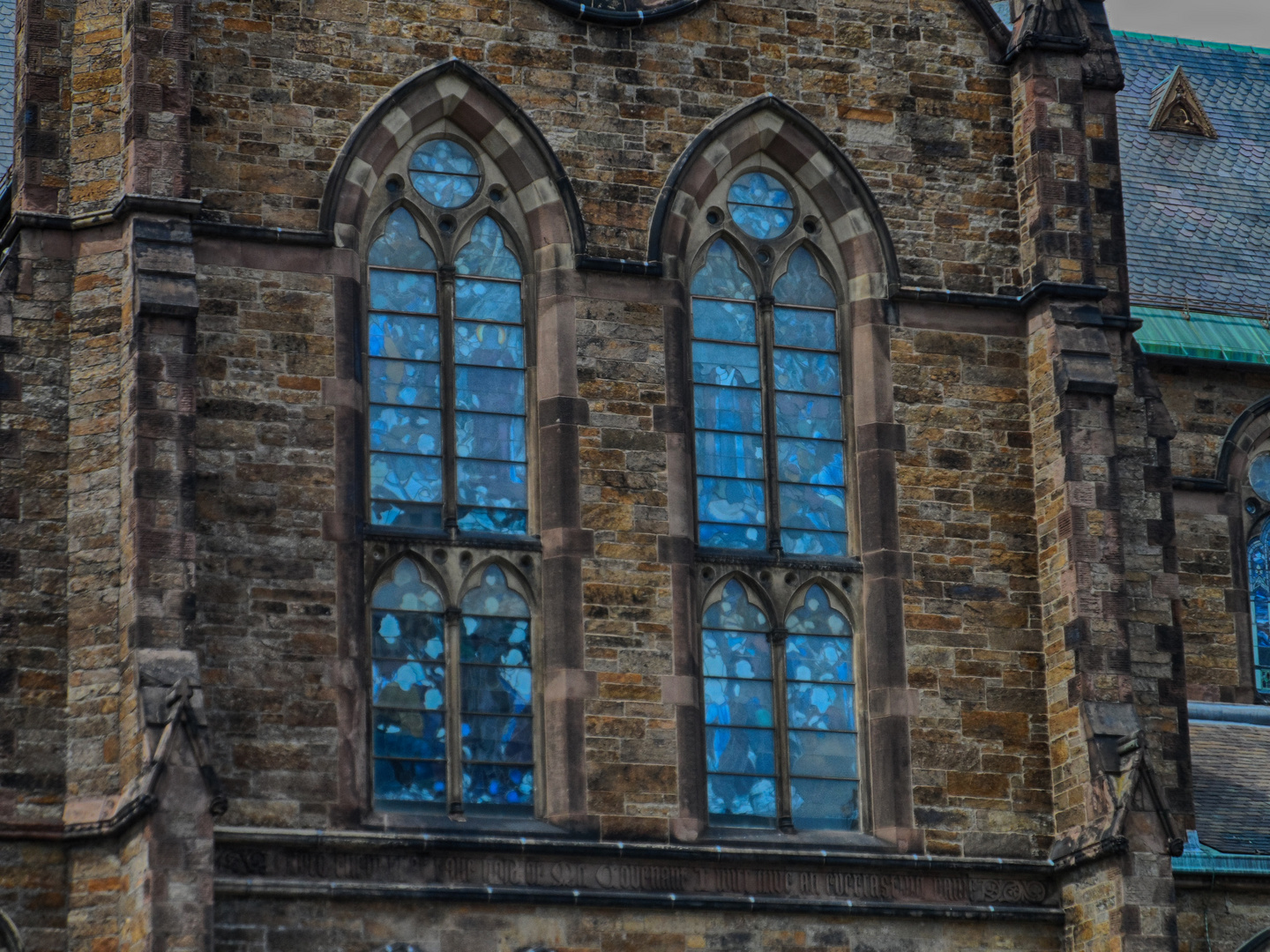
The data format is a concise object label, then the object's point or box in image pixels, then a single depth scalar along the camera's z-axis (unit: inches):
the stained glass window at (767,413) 991.6
